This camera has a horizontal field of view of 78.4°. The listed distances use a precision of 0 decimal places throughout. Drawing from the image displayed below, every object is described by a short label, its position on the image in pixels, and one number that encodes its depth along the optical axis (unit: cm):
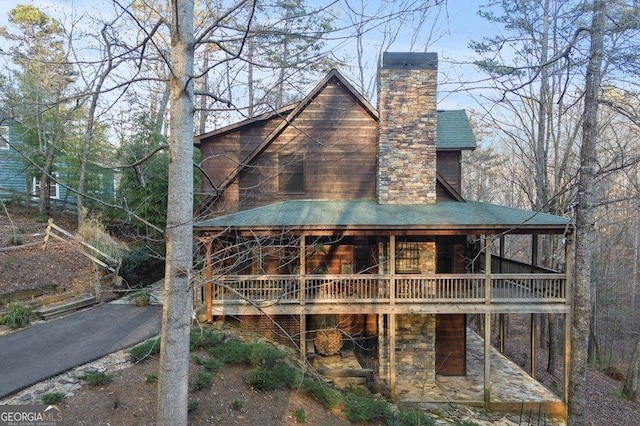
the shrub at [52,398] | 612
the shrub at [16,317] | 948
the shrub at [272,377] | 801
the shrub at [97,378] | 681
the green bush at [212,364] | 808
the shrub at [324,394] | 824
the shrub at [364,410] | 802
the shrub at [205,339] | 886
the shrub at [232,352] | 862
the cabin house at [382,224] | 1052
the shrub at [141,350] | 785
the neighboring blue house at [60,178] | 2027
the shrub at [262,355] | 866
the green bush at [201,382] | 732
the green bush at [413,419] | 814
